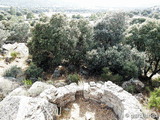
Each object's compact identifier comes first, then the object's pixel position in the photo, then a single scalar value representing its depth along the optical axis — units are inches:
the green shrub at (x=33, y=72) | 580.9
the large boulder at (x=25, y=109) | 283.0
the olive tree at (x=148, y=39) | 602.5
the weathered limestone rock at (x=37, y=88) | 388.9
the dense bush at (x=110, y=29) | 676.1
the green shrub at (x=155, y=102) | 391.9
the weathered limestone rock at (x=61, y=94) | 359.9
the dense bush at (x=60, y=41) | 605.9
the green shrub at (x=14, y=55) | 770.8
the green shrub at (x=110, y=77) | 552.7
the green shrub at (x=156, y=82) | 619.8
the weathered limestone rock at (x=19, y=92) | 373.1
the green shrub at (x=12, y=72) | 582.6
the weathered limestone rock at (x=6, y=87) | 418.4
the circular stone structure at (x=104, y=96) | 324.1
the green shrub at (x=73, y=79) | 533.6
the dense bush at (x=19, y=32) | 1164.6
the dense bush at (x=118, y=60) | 566.6
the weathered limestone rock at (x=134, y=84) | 532.0
